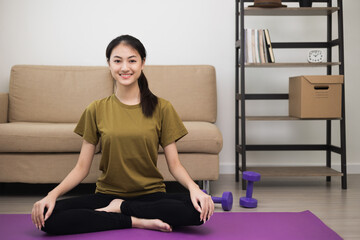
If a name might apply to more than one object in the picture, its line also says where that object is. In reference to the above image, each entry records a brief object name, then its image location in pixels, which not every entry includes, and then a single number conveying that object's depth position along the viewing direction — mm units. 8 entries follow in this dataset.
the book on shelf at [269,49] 2957
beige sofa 2982
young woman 1668
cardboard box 2789
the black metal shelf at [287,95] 2887
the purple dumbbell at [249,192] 2271
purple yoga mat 1670
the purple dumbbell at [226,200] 2152
